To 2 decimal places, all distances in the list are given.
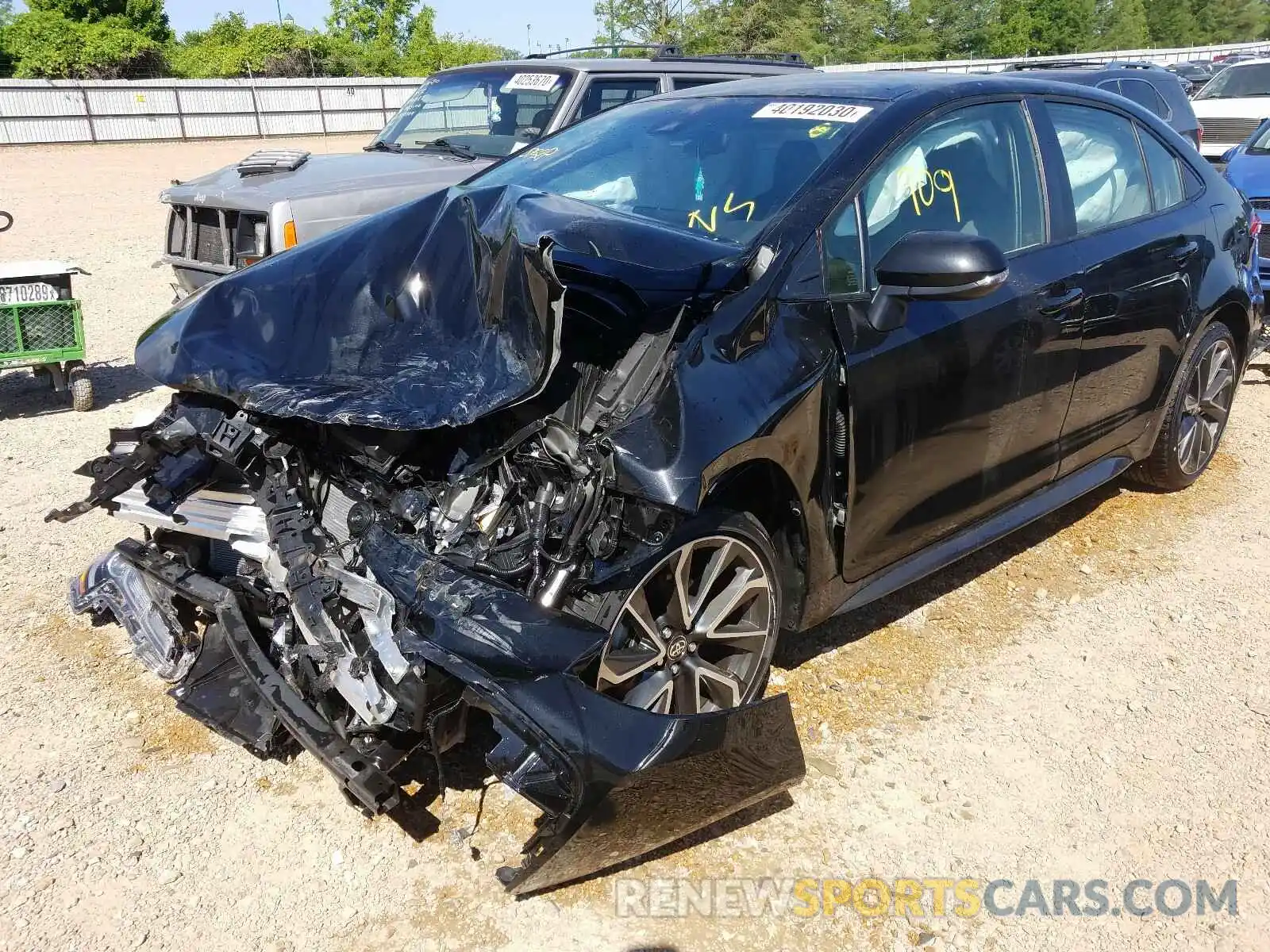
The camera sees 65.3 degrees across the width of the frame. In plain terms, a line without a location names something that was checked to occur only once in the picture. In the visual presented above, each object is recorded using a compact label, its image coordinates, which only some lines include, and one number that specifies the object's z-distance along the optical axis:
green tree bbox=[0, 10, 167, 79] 36.81
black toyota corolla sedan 2.49
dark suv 10.57
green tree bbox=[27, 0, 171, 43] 39.72
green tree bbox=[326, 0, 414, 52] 56.59
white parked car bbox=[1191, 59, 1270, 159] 12.33
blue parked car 8.15
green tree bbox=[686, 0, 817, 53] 56.25
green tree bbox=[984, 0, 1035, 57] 61.19
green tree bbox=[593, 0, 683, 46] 56.59
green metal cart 6.21
